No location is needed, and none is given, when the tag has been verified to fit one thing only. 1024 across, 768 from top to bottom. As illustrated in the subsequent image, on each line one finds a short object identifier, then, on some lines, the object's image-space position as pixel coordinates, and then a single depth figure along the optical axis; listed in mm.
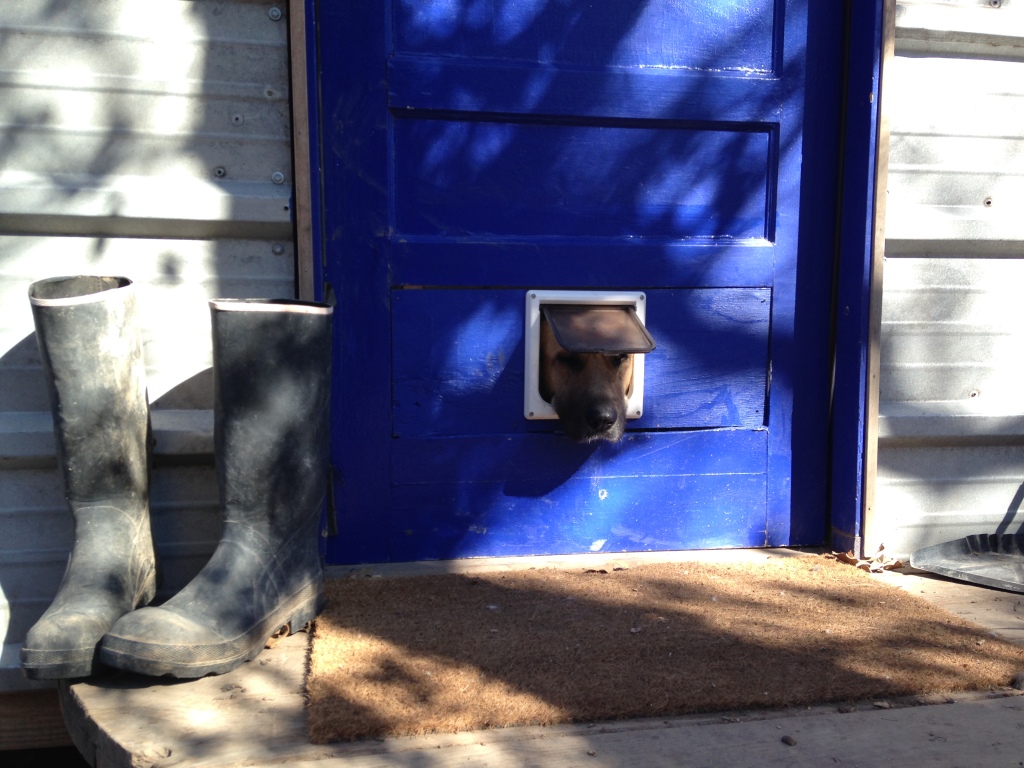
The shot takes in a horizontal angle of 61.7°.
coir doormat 1847
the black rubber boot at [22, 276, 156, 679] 2125
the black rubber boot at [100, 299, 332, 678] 2084
